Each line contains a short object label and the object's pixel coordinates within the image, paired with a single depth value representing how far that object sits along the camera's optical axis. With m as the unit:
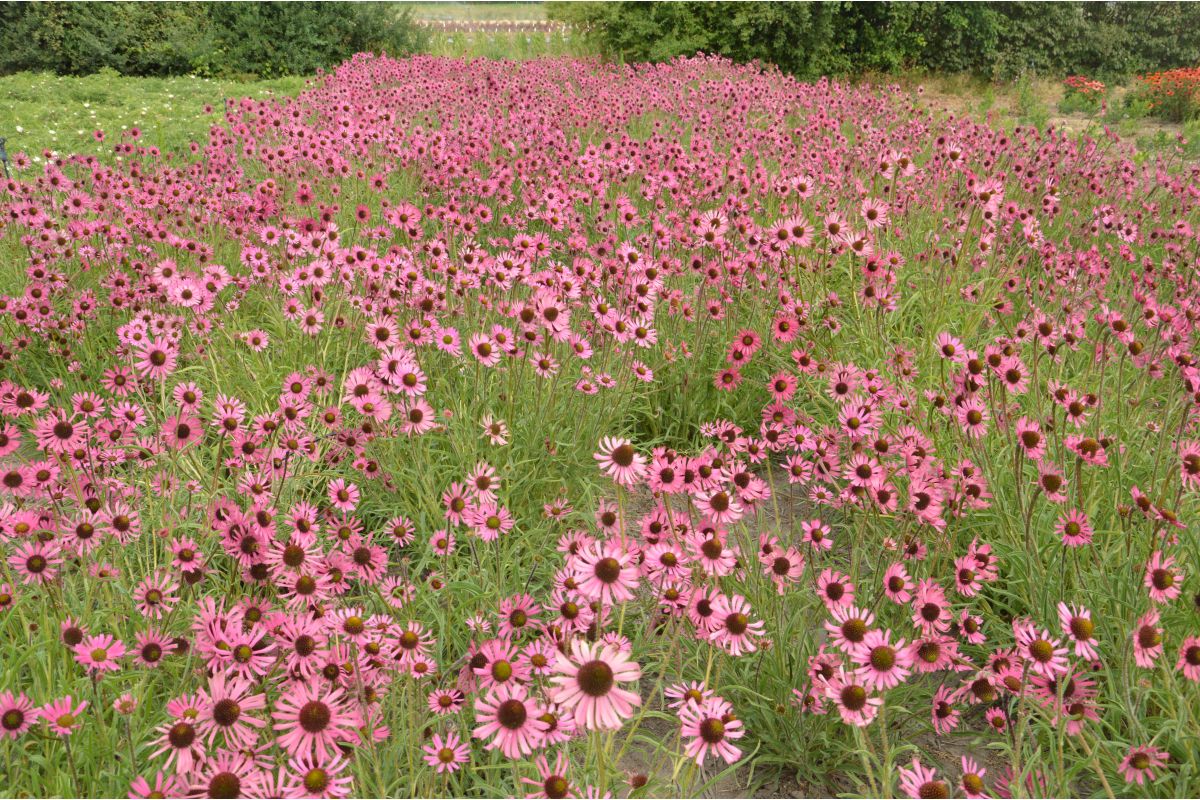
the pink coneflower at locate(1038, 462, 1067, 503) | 2.10
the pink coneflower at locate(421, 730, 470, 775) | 1.59
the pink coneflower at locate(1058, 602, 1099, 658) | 1.71
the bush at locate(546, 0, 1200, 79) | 15.66
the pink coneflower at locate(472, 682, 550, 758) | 1.34
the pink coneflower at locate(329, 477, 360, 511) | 2.24
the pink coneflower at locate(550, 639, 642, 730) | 1.26
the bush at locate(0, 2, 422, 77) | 15.77
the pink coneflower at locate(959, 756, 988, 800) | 1.52
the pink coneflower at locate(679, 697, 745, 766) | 1.50
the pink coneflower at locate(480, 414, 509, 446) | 2.77
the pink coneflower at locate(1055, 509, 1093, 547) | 2.10
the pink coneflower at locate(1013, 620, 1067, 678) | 1.65
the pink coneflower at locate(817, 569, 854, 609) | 1.93
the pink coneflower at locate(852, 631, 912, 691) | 1.59
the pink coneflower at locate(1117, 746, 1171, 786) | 1.66
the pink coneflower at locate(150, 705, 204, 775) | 1.40
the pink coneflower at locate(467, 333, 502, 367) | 2.79
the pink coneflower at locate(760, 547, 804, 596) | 2.01
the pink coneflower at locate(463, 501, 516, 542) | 2.00
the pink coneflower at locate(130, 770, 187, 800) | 1.31
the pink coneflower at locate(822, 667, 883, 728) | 1.57
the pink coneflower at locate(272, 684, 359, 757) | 1.43
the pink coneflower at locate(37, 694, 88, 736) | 1.47
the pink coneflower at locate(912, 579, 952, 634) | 1.90
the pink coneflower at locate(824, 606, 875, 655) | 1.68
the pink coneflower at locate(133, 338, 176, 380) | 2.51
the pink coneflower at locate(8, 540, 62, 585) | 1.88
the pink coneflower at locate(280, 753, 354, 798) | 1.35
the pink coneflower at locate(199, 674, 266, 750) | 1.45
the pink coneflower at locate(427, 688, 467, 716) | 1.80
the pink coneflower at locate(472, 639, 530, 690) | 1.53
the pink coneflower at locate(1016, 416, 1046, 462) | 2.19
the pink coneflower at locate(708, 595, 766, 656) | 1.67
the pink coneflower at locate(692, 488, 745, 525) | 1.96
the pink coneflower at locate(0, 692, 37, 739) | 1.53
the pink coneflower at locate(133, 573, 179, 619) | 1.92
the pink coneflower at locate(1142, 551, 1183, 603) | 1.90
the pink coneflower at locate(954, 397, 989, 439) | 2.38
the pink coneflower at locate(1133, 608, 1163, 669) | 1.75
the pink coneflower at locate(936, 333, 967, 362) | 2.61
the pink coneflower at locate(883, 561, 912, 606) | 2.00
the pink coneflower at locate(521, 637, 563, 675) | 1.60
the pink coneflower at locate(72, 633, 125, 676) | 1.60
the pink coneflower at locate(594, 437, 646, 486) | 1.85
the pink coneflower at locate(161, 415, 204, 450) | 2.22
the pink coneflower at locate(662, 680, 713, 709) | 1.58
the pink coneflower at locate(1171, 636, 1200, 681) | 1.74
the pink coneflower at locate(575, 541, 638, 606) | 1.50
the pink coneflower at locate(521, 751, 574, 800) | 1.36
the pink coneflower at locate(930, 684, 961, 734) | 1.96
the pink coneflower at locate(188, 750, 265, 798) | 1.30
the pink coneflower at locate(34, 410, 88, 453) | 2.22
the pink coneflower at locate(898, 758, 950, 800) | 1.45
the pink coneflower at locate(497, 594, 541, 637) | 1.84
